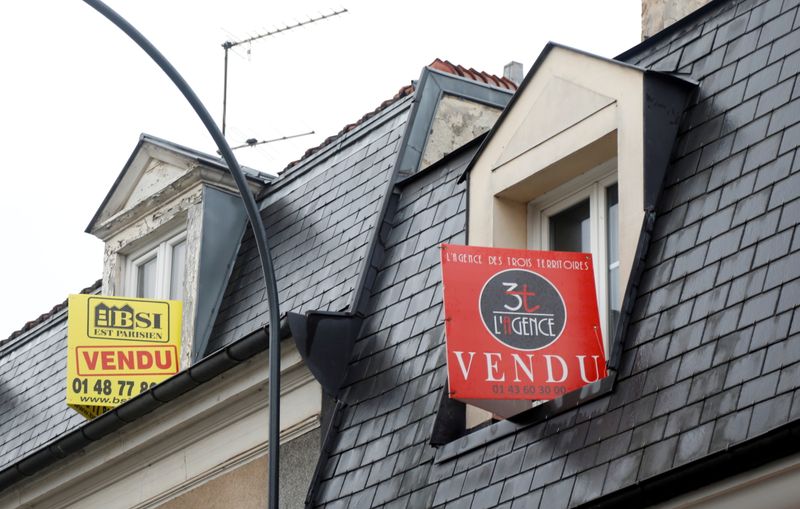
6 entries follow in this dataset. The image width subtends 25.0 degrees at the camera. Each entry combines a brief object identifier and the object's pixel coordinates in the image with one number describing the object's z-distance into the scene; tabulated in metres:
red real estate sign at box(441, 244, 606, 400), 10.43
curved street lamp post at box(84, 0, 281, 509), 11.74
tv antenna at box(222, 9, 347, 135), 19.80
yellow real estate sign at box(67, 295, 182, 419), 15.49
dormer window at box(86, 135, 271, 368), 15.21
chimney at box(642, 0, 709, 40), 14.09
